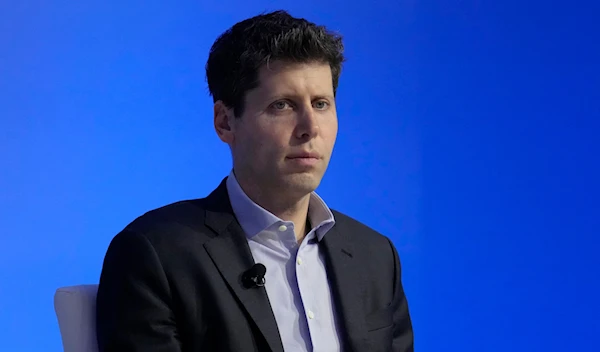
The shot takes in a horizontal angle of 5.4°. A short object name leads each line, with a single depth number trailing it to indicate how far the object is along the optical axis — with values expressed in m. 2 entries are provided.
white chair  8.19
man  8.17
